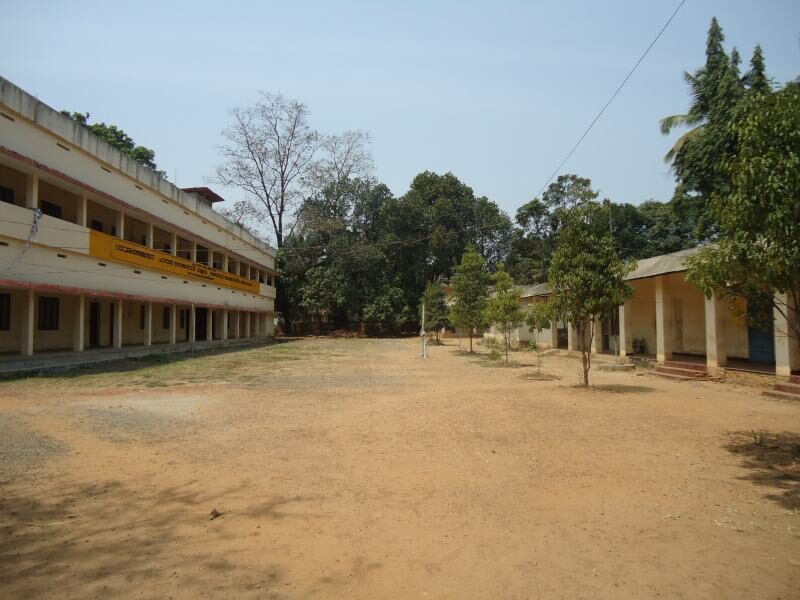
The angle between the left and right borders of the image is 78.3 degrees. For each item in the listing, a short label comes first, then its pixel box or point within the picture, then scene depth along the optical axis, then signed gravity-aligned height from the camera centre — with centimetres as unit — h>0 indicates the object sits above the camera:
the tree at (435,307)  3580 +110
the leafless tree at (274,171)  4506 +1406
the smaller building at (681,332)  1495 -44
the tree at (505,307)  2089 +62
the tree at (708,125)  2002 +842
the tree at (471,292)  2580 +158
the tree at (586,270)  1208 +128
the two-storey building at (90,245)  1491 +298
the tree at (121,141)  3862 +1491
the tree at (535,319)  1682 +10
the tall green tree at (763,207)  586 +143
